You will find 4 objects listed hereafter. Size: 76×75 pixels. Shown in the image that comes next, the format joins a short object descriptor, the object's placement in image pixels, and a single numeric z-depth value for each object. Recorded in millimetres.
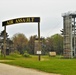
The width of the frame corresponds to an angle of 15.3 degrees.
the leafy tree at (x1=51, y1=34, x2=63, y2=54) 115088
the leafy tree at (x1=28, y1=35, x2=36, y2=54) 113662
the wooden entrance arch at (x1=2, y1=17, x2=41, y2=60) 36912
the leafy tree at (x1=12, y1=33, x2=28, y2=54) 112062
